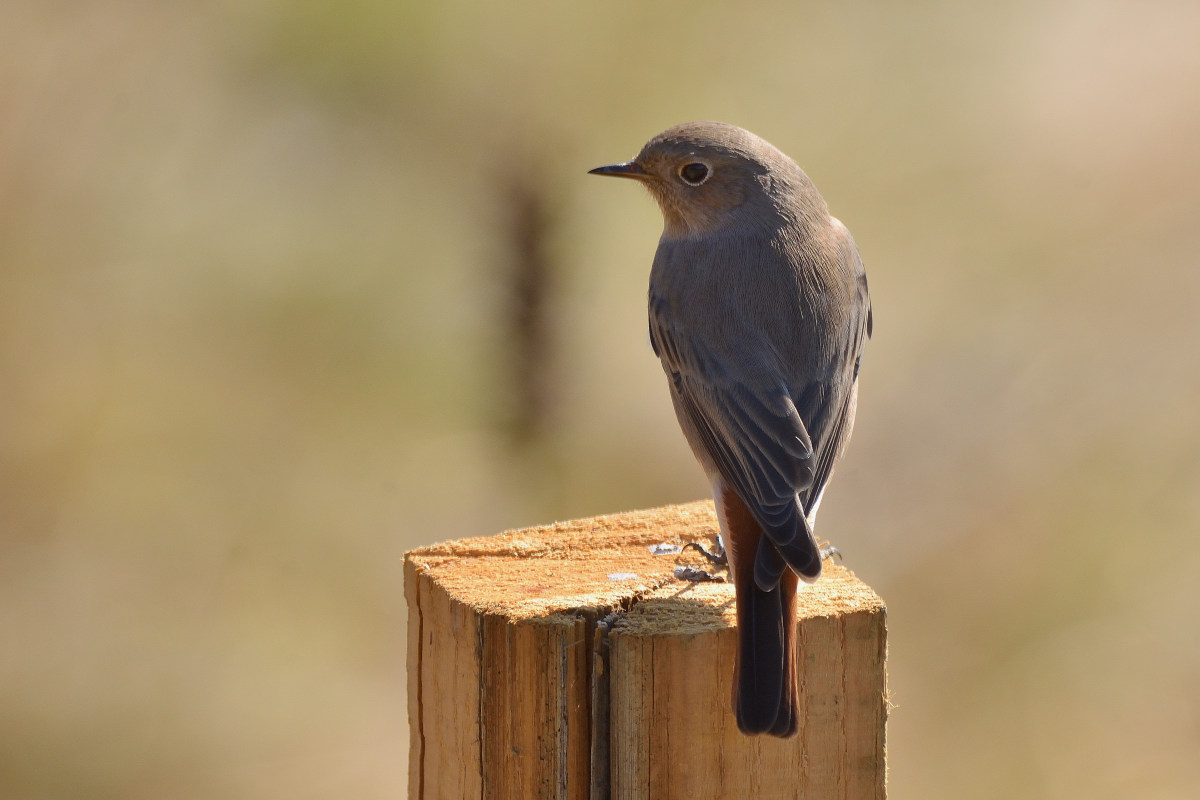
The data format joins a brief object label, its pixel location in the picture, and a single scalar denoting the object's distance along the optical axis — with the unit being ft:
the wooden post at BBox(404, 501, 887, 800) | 19.90
